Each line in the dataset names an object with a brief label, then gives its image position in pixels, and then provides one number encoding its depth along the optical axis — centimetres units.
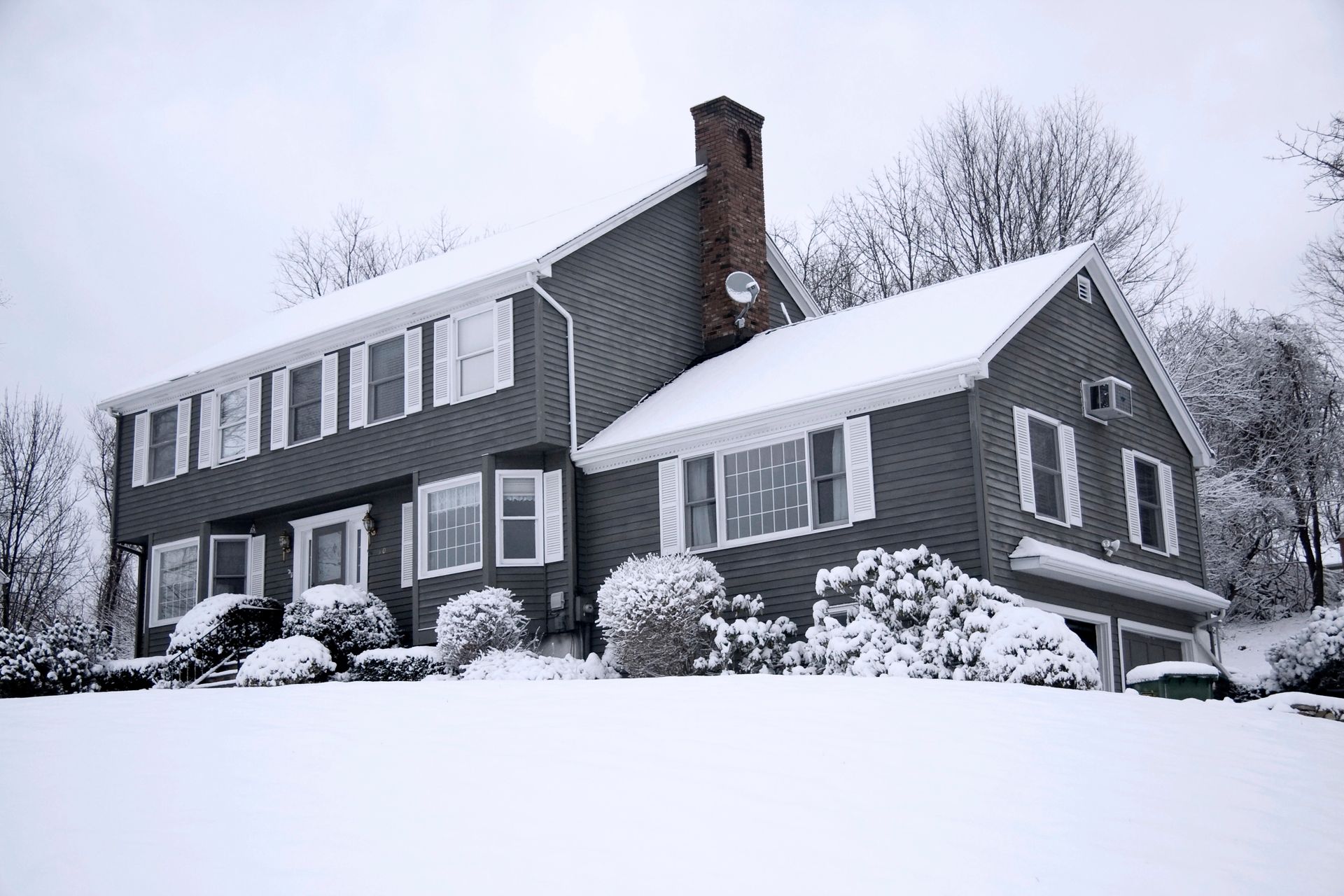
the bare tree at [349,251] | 4247
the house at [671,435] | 1727
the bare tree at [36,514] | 3788
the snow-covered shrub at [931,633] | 1380
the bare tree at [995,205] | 3228
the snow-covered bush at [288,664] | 1856
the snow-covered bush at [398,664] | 1884
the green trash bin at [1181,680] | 1504
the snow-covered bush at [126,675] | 2222
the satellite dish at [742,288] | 2277
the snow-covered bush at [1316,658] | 1708
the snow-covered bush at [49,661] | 2027
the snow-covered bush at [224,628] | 2128
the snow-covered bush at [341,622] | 2028
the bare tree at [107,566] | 3909
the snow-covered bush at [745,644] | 1695
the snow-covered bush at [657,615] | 1702
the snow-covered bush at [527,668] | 1705
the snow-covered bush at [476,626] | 1827
